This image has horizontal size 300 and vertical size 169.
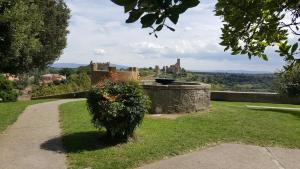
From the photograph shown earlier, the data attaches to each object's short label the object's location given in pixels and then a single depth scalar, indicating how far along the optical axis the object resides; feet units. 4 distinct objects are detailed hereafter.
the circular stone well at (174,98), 25.82
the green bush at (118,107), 17.09
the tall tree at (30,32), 24.19
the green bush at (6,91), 44.25
